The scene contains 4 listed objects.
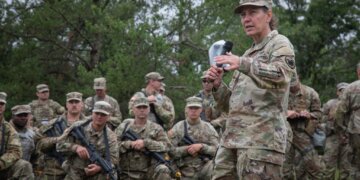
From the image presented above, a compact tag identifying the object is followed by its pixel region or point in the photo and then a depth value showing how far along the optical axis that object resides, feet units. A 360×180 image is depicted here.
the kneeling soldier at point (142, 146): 30.78
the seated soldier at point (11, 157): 29.19
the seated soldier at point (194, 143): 32.24
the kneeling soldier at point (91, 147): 28.60
